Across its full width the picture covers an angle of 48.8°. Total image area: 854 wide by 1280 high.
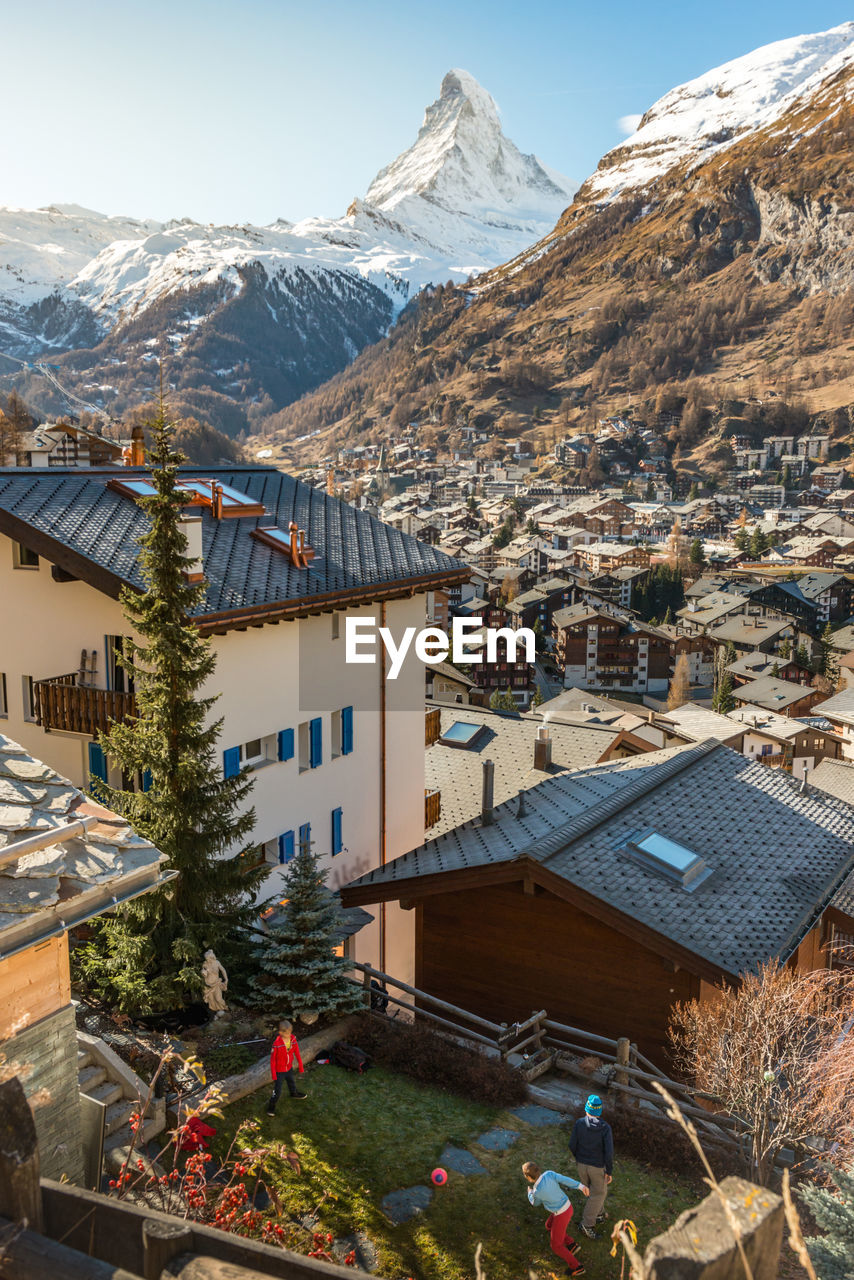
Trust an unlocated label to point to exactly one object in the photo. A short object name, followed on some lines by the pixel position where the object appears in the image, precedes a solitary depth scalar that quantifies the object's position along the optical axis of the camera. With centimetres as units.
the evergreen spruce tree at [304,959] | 1313
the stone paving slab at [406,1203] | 938
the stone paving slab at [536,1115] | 1172
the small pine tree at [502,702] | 8238
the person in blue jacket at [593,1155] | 903
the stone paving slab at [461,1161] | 1030
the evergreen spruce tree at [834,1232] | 563
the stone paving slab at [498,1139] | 1091
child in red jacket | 1083
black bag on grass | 1259
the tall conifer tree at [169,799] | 1274
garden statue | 1268
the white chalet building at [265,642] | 1630
